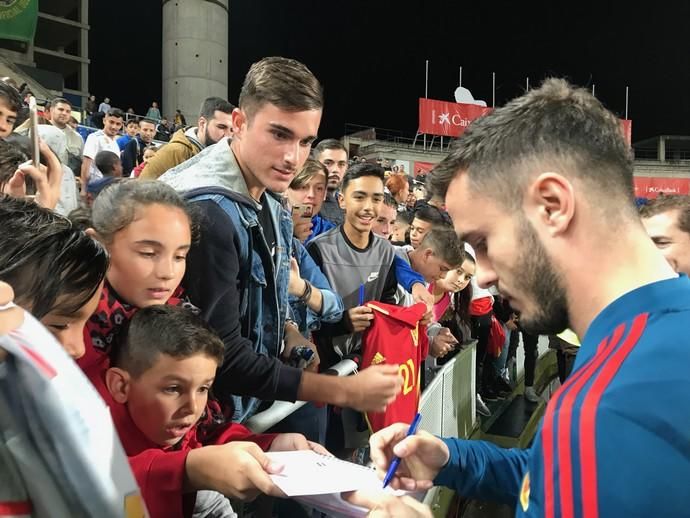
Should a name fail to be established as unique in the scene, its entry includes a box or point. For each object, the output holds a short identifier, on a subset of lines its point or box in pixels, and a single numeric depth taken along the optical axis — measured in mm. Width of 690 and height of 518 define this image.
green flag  19516
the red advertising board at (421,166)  30391
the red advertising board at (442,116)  31031
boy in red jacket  1300
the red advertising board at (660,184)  34094
